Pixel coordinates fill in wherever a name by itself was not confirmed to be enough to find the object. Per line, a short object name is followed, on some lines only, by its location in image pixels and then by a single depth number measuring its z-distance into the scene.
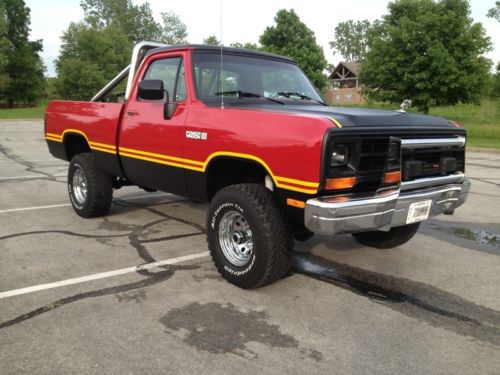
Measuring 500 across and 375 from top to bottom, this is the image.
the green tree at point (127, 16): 77.88
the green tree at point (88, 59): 45.56
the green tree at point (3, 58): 48.31
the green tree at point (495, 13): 41.72
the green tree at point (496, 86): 41.45
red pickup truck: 3.22
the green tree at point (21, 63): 62.12
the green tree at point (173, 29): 80.31
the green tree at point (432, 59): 27.38
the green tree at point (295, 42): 38.62
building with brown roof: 62.38
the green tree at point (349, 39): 109.75
